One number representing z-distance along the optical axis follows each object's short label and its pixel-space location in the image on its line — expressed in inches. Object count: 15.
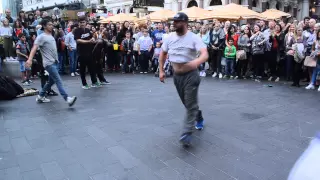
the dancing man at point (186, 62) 168.1
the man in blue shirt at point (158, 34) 527.2
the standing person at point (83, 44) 343.9
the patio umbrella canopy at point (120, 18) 758.5
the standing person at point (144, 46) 520.1
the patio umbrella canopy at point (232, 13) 538.6
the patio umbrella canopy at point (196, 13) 628.4
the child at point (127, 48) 529.7
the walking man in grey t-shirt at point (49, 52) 263.7
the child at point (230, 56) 440.8
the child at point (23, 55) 403.9
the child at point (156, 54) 509.0
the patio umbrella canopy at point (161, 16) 713.6
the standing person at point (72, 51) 479.4
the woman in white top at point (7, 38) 475.8
